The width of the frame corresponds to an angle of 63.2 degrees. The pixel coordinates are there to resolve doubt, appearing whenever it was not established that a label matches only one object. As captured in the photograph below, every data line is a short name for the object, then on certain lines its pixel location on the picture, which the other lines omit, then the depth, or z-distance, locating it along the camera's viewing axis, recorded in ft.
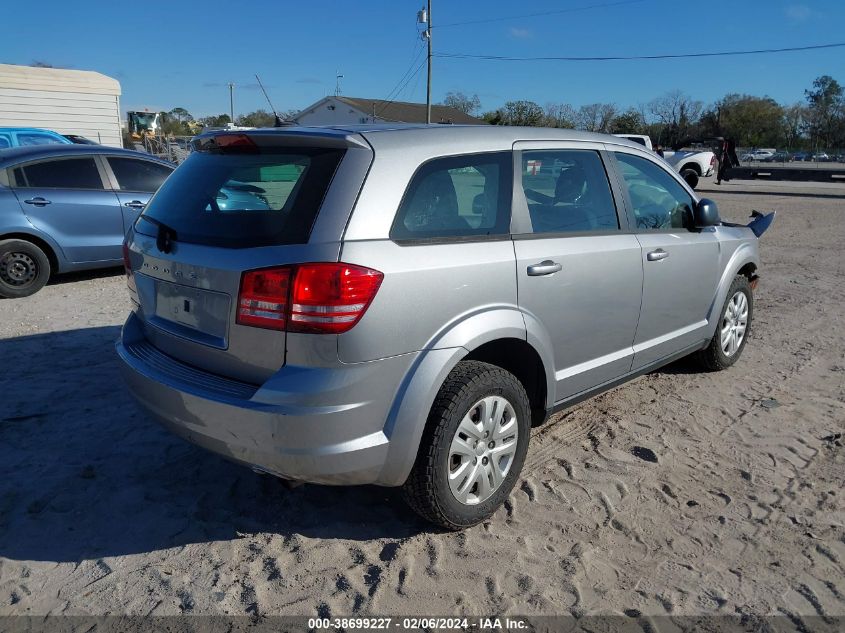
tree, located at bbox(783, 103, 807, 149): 260.21
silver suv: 8.71
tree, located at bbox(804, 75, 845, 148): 258.16
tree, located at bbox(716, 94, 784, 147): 249.14
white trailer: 86.12
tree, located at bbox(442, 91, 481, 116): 234.79
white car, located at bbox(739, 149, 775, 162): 208.31
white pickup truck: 80.02
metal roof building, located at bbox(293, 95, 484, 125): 193.26
